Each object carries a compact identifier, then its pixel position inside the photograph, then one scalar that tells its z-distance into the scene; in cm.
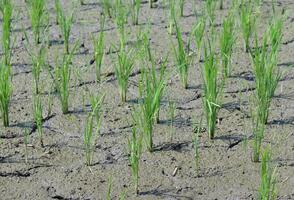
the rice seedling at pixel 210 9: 650
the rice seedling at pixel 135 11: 675
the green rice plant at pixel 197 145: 473
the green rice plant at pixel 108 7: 698
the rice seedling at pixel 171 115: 522
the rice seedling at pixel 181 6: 690
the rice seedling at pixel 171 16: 633
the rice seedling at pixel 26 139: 500
